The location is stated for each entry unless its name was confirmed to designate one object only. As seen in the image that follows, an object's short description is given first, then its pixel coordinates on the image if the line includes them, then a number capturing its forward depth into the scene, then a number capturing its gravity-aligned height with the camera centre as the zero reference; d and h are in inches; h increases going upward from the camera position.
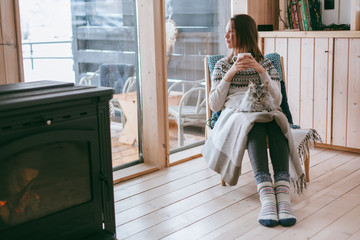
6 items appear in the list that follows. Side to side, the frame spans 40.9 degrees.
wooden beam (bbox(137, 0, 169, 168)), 126.7 -8.8
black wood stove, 67.2 -16.6
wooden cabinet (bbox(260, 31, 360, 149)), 140.9 -11.1
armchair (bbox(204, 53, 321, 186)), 112.8 -18.9
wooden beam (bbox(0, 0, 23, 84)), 95.0 +1.6
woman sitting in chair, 99.7 -17.3
